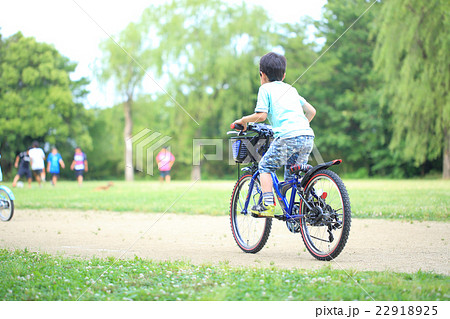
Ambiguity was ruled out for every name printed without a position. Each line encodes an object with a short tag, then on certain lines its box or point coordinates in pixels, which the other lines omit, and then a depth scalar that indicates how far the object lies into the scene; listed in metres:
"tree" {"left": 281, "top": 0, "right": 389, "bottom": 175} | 31.84
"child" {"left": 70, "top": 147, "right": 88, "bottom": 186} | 20.64
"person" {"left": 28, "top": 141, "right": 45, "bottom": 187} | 18.81
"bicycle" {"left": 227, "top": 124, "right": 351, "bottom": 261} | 4.54
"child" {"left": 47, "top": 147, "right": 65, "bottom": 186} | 20.58
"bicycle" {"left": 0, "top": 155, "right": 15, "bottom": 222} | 8.77
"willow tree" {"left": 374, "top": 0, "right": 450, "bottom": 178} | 20.75
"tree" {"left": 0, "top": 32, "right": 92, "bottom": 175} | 31.38
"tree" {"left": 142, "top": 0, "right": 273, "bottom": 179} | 31.67
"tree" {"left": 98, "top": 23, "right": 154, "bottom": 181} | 32.09
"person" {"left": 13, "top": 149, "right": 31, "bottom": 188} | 18.66
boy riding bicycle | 4.79
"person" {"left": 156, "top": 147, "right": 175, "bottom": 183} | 23.20
